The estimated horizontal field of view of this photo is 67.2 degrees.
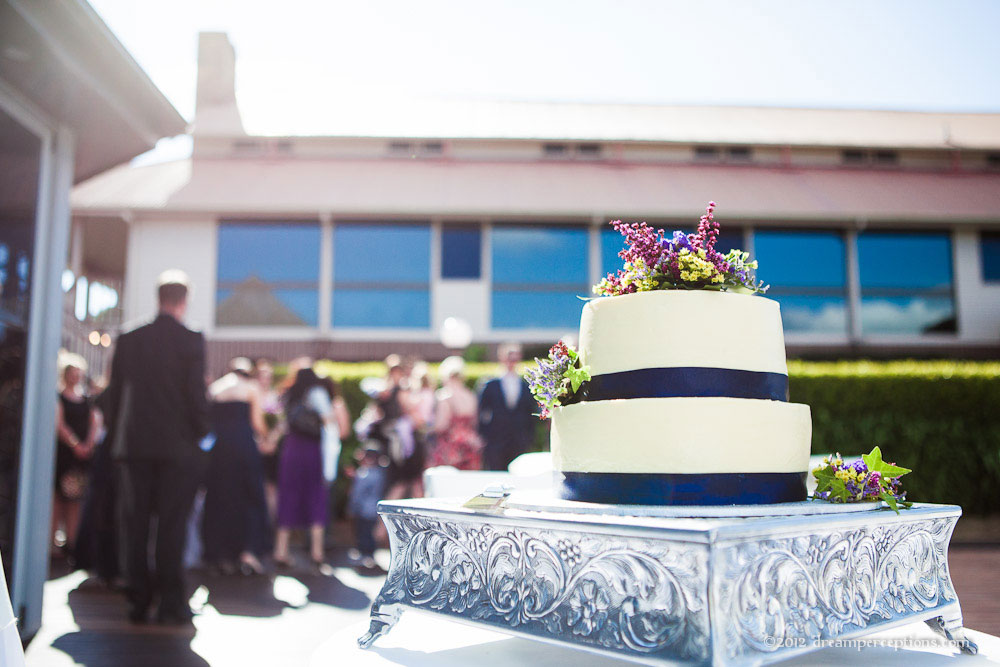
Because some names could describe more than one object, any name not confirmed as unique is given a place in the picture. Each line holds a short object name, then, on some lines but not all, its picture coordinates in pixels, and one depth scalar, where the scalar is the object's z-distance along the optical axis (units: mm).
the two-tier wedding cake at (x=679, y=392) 2457
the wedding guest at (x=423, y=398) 8078
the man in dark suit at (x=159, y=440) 4785
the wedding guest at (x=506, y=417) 7195
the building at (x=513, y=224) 14633
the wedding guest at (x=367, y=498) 7285
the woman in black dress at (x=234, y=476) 6762
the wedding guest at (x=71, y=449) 7480
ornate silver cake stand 1962
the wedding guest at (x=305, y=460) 6906
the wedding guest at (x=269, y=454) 7871
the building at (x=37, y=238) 4492
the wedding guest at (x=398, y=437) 7496
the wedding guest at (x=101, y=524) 6055
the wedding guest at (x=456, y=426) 7898
